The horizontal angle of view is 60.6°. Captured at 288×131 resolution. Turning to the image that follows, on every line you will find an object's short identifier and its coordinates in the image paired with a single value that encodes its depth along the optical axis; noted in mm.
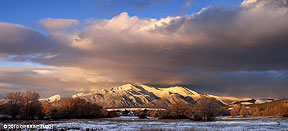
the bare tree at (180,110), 154875
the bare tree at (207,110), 116375
